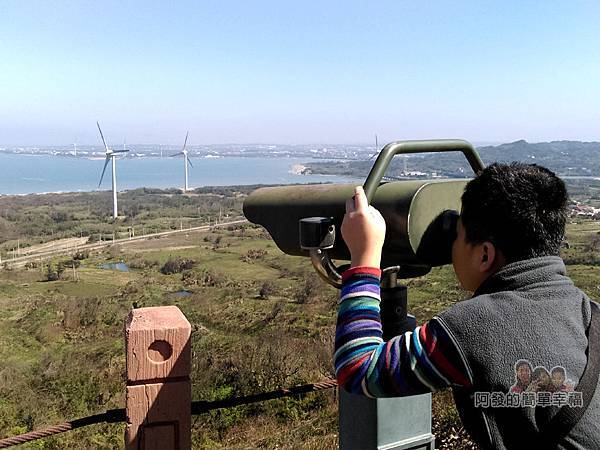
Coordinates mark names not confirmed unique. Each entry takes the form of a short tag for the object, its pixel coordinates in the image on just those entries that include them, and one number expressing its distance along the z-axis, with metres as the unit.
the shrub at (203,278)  35.44
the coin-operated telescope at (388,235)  1.32
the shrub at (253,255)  43.38
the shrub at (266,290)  29.50
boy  1.04
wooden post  1.61
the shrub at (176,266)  40.41
